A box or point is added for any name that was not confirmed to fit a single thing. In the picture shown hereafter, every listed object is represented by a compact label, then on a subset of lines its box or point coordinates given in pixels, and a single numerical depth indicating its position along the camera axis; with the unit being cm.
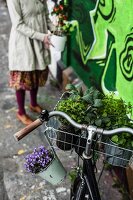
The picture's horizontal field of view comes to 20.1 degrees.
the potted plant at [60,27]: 471
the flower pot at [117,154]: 254
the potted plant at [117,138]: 256
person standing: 420
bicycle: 243
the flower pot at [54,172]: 291
